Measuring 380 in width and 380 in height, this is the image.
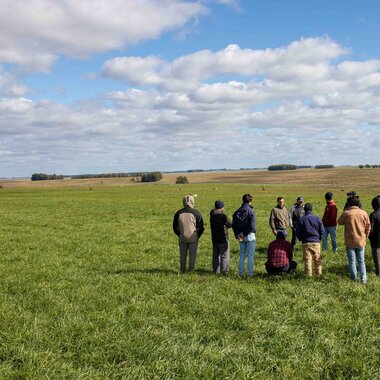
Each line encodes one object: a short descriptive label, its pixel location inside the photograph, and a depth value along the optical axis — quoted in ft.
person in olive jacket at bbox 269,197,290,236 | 51.19
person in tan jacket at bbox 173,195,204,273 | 42.80
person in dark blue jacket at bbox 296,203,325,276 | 40.24
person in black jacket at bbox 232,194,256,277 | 41.52
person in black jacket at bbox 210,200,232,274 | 42.39
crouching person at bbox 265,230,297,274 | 40.47
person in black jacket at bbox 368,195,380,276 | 40.42
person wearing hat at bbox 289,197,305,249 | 53.31
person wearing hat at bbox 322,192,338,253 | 56.44
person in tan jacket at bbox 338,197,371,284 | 38.78
